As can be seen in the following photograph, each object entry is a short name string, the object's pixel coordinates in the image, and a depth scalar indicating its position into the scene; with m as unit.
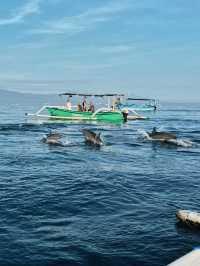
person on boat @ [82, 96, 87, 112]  64.56
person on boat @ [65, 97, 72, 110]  64.05
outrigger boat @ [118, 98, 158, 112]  103.93
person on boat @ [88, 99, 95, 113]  63.25
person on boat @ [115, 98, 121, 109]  85.35
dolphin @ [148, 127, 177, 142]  39.38
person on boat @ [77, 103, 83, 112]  64.66
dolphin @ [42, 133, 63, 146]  37.00
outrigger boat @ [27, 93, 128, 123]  61.88
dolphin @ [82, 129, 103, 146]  36.91
